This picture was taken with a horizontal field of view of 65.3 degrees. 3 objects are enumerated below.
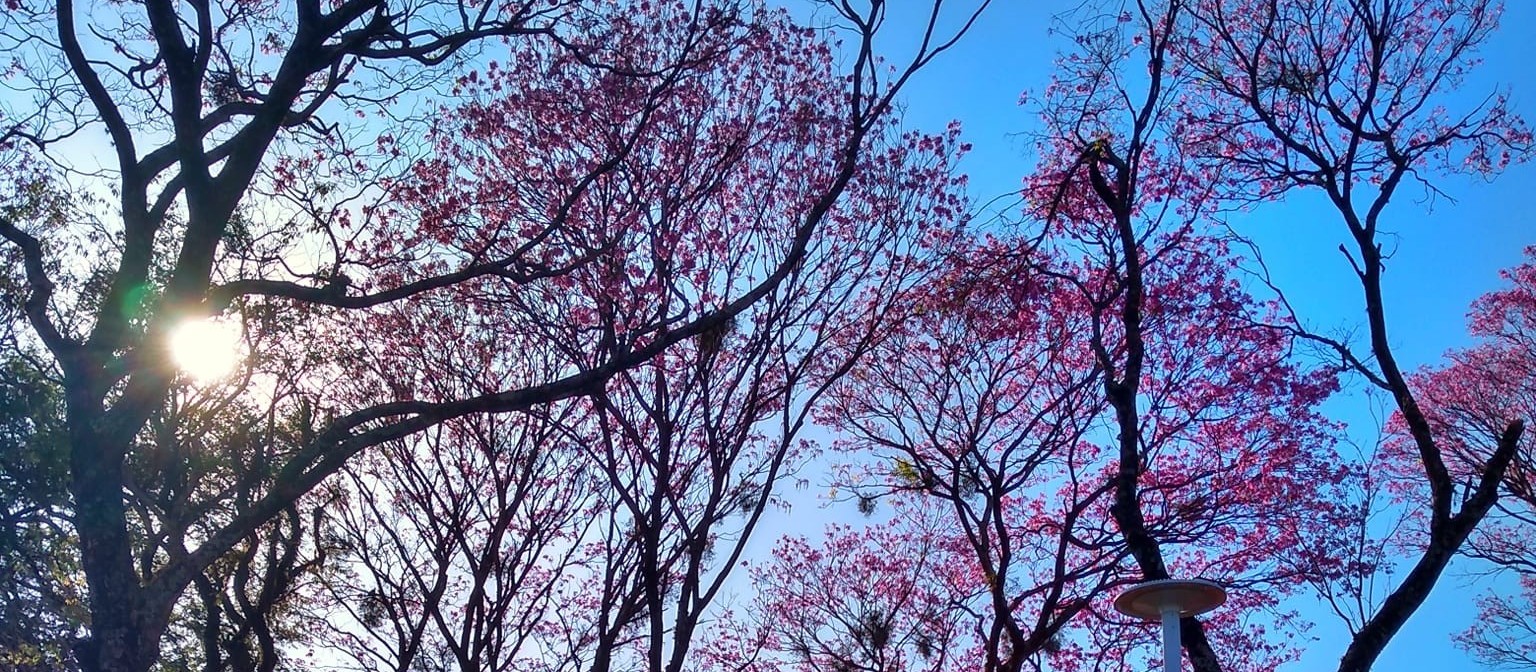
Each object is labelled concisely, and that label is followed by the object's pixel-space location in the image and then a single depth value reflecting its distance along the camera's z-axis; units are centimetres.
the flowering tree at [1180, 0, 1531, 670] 748
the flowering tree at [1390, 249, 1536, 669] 1534
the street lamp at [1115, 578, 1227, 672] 625
